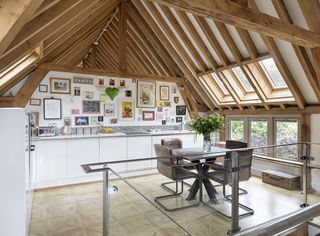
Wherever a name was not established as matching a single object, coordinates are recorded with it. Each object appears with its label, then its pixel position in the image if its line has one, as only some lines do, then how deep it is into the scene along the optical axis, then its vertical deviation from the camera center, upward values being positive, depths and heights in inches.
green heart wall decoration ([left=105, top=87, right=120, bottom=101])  221.6 +22.6
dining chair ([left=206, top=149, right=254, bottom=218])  134.9 -33.6
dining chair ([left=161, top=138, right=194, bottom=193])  183.0 -24.9
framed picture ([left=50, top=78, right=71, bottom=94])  197.8 +25.9
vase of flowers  158.9 -7.4
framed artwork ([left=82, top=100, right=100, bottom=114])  212.8 +7.6
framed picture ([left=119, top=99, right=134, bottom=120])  231.9 +6.2
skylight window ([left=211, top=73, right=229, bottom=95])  235.6 +35.0
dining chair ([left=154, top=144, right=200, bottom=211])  142.8 -35.5
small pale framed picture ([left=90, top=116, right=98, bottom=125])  216.5 -4.8
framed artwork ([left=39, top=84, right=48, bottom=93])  192.9 +22.8
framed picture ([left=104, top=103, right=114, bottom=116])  223.9 +6.0
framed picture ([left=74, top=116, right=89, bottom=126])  209.0 -5.2
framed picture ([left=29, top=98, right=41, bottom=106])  189.7 +10.8
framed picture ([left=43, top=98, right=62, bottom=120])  195.0 +5.1
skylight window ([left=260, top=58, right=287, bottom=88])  184.7 +35.5
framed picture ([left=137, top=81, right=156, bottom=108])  240.5 +22.8
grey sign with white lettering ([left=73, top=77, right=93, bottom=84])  208.1 +32.3
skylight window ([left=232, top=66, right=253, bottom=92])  210.3 +35.7
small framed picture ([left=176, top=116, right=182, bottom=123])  265.1 -4.3
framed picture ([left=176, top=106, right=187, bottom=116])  264.8 +6.2
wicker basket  175.6 -51.1
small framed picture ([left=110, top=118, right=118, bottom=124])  227.3 -6.0
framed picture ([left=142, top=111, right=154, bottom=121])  244.8 +0.2
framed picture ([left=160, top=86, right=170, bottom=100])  254.2 +25.3
